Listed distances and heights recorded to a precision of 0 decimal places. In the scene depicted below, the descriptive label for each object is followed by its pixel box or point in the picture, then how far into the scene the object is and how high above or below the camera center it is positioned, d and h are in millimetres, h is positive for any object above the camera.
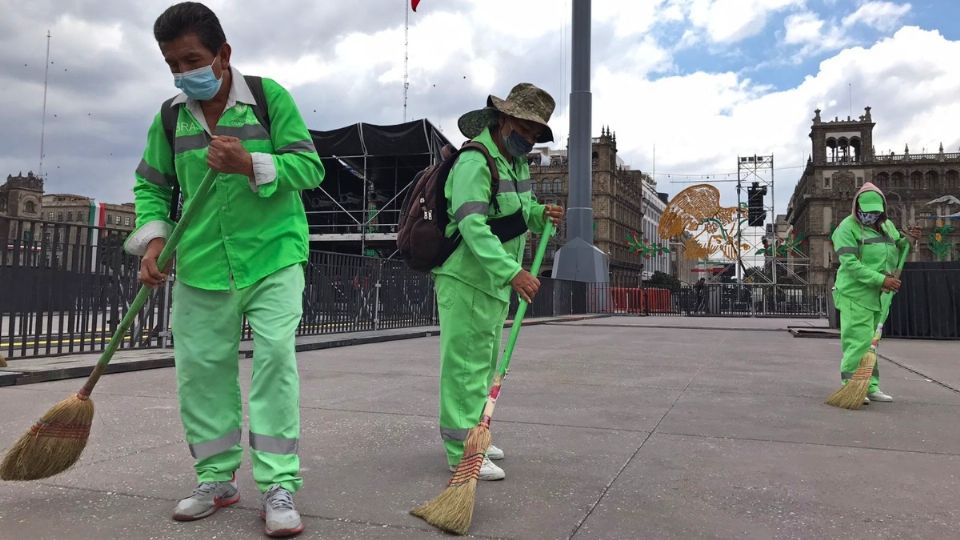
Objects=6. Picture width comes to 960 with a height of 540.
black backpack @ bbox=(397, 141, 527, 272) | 2896 +344
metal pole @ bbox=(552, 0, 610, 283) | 24342 +4708
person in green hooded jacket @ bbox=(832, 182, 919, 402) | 5148 +291
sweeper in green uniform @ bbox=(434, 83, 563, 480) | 2736 +174
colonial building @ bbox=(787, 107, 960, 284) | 74500 +15050
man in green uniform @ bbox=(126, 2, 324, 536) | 2270 +136
